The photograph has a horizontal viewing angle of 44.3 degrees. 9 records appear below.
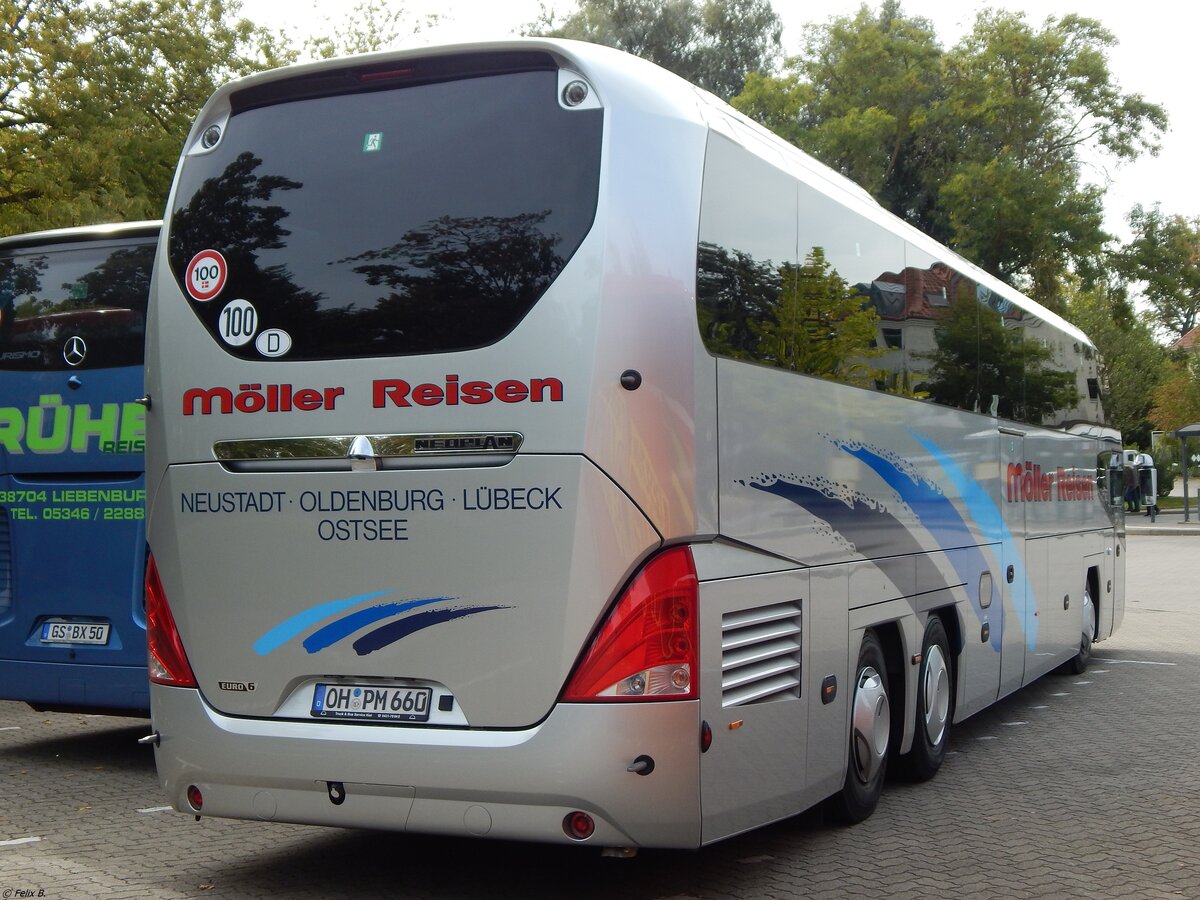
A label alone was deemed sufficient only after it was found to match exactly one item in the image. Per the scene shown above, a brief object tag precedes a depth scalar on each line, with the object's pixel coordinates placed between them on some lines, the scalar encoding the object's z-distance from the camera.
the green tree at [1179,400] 55.75
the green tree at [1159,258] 45.59
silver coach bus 5.20
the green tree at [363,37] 32.50
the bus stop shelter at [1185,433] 42.88
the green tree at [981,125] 43.69
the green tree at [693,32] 52.09
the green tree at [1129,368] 63.81
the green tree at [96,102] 23.39
